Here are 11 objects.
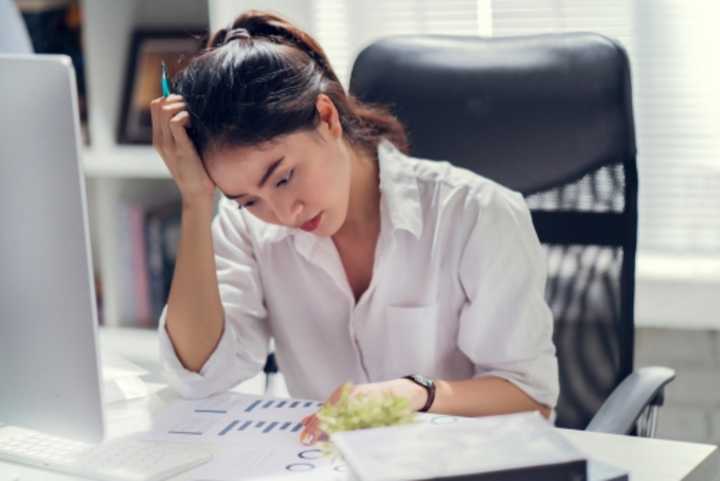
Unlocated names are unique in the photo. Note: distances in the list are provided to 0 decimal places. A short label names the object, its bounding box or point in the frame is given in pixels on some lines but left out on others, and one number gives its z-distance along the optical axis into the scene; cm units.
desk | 240
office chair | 300
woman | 274
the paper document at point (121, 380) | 276
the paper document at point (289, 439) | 222
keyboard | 243
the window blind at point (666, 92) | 370
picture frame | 418
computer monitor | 228
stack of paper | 215
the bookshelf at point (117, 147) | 413
